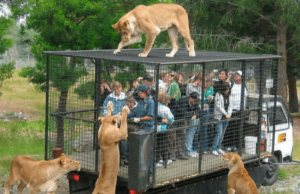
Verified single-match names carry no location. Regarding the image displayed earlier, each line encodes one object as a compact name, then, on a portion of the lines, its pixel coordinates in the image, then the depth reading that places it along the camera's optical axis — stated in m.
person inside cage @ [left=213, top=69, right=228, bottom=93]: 8.48
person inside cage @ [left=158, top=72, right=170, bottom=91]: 7.85
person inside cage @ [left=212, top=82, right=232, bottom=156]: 8.10
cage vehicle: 6.48
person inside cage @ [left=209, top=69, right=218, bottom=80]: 8.79
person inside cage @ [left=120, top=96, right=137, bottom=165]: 7.50
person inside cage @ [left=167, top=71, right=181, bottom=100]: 7.69
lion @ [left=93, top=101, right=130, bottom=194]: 6.60
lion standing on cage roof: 7.26
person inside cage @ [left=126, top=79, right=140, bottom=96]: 8.03
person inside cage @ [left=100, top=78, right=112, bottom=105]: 7.86
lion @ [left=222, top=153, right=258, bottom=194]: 7.39
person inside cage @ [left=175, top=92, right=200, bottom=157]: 7.55
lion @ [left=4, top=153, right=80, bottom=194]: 7.14
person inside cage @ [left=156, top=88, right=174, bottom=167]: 7.05
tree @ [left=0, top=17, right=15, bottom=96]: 10.85
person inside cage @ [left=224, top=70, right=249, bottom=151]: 8.45
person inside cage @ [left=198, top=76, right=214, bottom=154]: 7.98
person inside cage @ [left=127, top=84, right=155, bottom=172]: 6.99
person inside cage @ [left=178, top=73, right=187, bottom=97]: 8.49
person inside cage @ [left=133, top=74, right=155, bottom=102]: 7.31
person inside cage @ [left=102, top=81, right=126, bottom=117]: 7.51
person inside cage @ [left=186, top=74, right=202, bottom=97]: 7.93
